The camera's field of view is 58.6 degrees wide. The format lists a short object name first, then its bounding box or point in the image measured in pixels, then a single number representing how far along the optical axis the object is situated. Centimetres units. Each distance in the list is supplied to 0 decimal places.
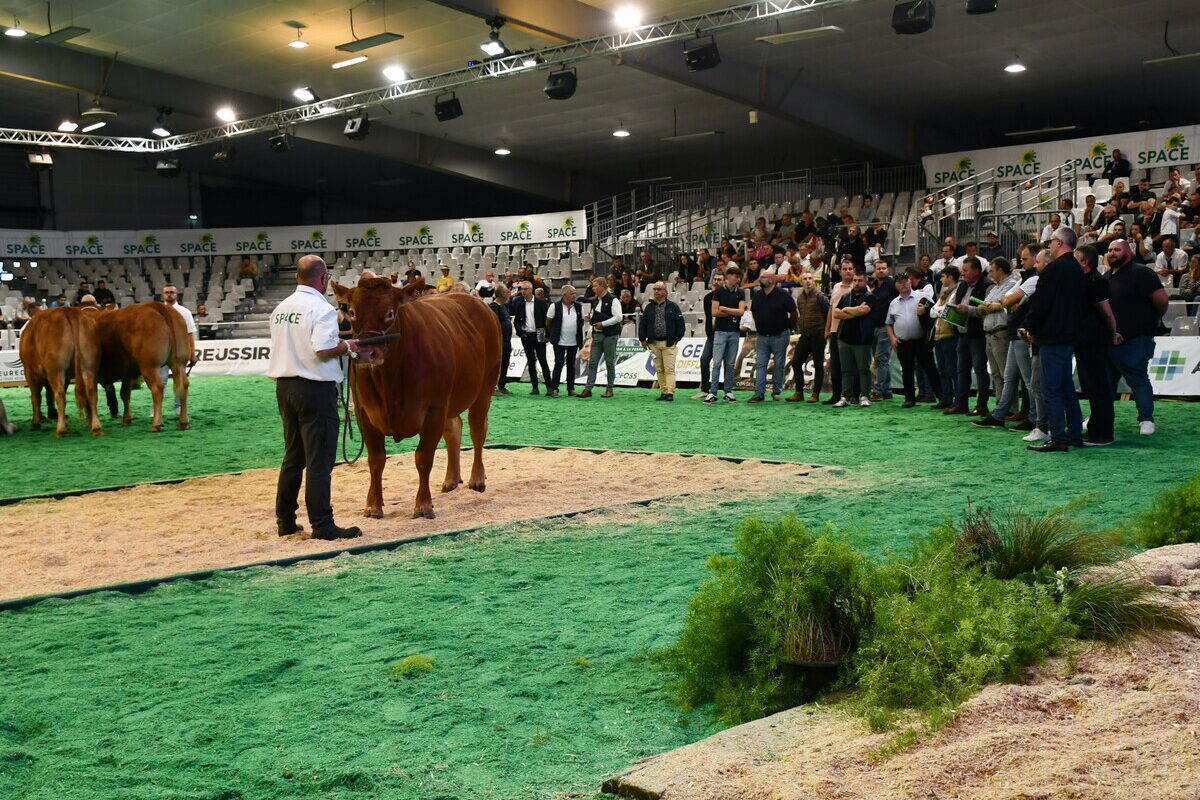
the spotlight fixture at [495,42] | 2047
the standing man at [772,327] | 1590
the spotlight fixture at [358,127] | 2688
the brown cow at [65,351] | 1354
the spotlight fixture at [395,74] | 2355
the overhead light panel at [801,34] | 1900
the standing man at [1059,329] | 966
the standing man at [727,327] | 1623
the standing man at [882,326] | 1526
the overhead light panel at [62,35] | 2138
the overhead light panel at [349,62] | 2380
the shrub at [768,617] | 356
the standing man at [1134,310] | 1042
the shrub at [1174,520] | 536
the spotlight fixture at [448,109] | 2503
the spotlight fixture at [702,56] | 2014
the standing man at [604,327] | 1769
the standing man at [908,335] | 1472
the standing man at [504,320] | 1841
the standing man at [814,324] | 1605
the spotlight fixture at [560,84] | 2212
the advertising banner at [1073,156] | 2498
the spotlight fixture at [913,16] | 1792
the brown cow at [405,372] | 720
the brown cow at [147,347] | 1389
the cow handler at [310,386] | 674
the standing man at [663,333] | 1697
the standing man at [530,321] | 1880
